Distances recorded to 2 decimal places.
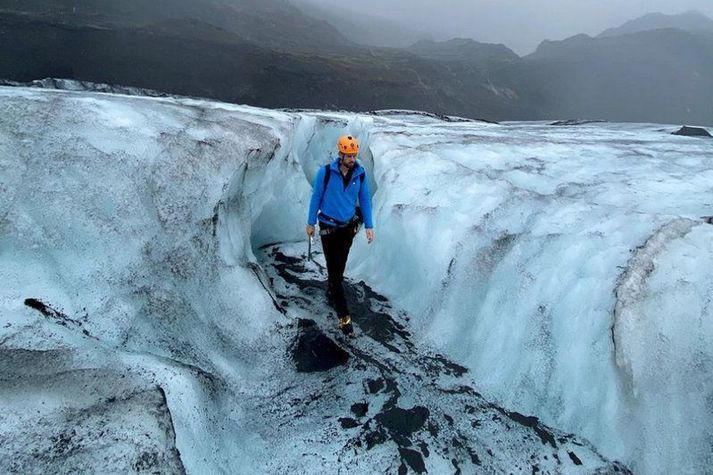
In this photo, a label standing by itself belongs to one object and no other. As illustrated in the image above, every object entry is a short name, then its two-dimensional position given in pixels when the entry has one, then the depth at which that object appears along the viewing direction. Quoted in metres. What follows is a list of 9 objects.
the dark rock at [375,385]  4.27
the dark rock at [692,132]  11.18
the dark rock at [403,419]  3.88
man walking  4.59
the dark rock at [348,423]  3.87
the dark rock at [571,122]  15.21
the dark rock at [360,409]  4.01
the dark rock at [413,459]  3.56
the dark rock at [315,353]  4.48
